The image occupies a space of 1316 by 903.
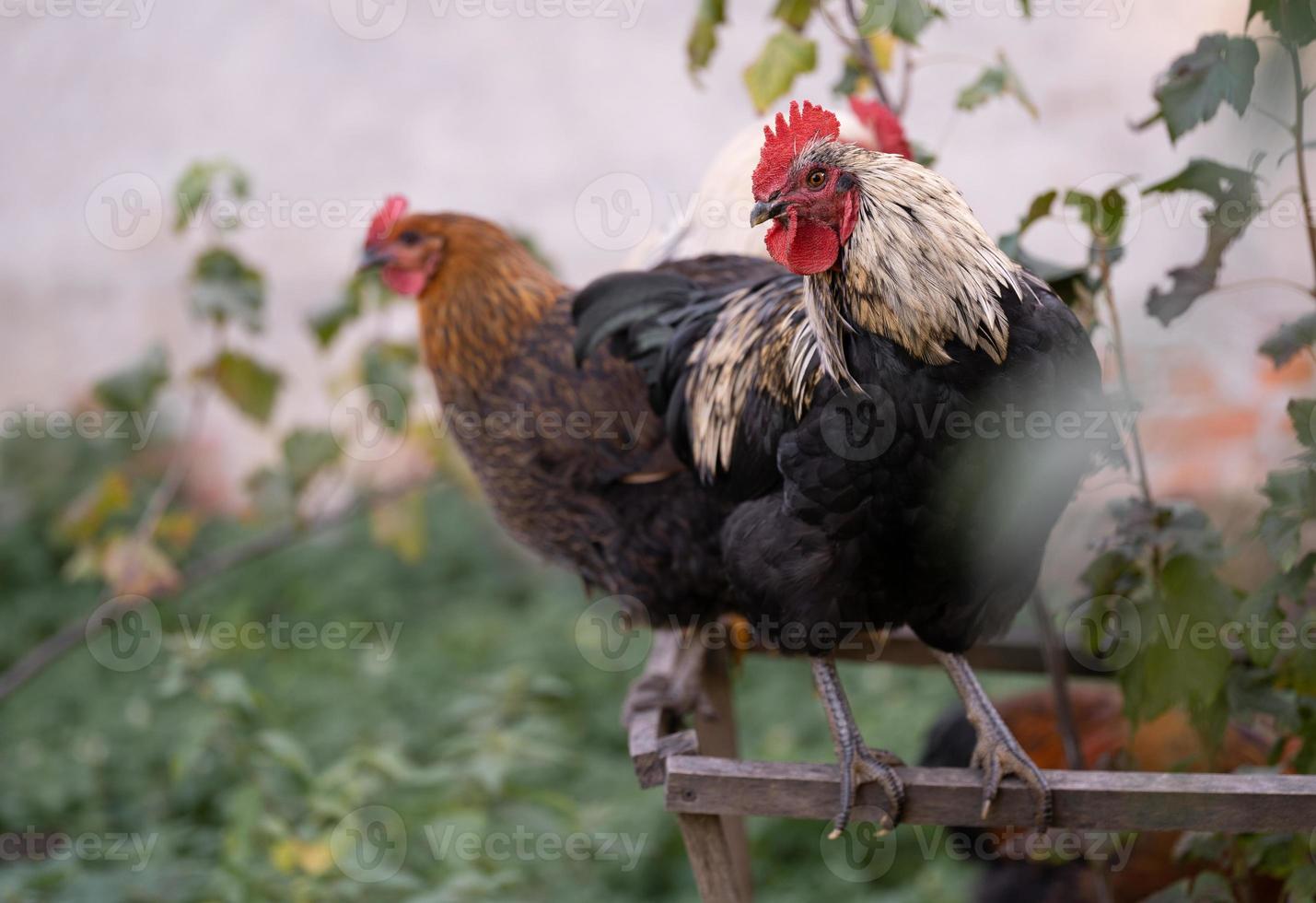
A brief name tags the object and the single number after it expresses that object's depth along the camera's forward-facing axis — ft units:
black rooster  5.08
